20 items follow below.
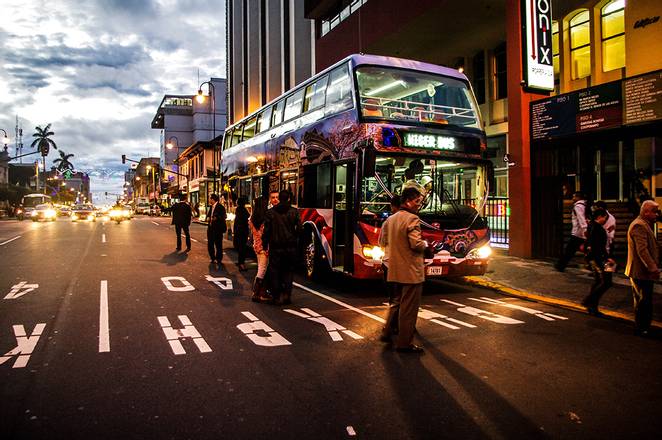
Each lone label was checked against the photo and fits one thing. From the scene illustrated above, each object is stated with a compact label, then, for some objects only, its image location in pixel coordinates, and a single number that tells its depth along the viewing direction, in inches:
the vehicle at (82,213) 1930.4
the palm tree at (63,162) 5167.3
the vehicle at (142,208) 2856.1
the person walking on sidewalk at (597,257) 298.8
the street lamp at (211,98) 1247.2
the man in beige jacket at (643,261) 251.3
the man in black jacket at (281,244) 331.0
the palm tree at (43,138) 4135.6
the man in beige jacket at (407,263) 227.3
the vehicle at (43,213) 1795.0
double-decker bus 345.4
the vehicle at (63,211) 2730.6
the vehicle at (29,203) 1933.6
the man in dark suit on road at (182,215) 646.5
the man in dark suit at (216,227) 544.7
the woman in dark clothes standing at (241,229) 506.6
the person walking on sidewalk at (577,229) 444.5
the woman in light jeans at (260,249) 341.1
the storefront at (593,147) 450.3
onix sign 522.6
